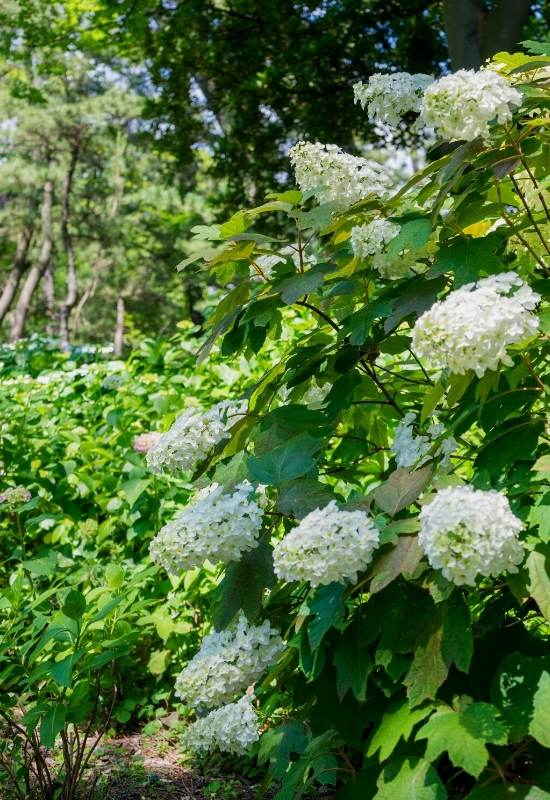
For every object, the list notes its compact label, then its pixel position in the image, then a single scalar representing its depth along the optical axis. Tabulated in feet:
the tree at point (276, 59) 29.09
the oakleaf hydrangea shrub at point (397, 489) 5.20
